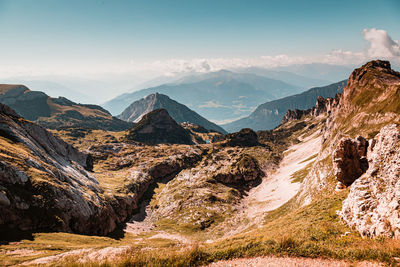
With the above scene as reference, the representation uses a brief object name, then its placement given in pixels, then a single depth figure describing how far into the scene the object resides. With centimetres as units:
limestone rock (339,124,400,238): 1863
